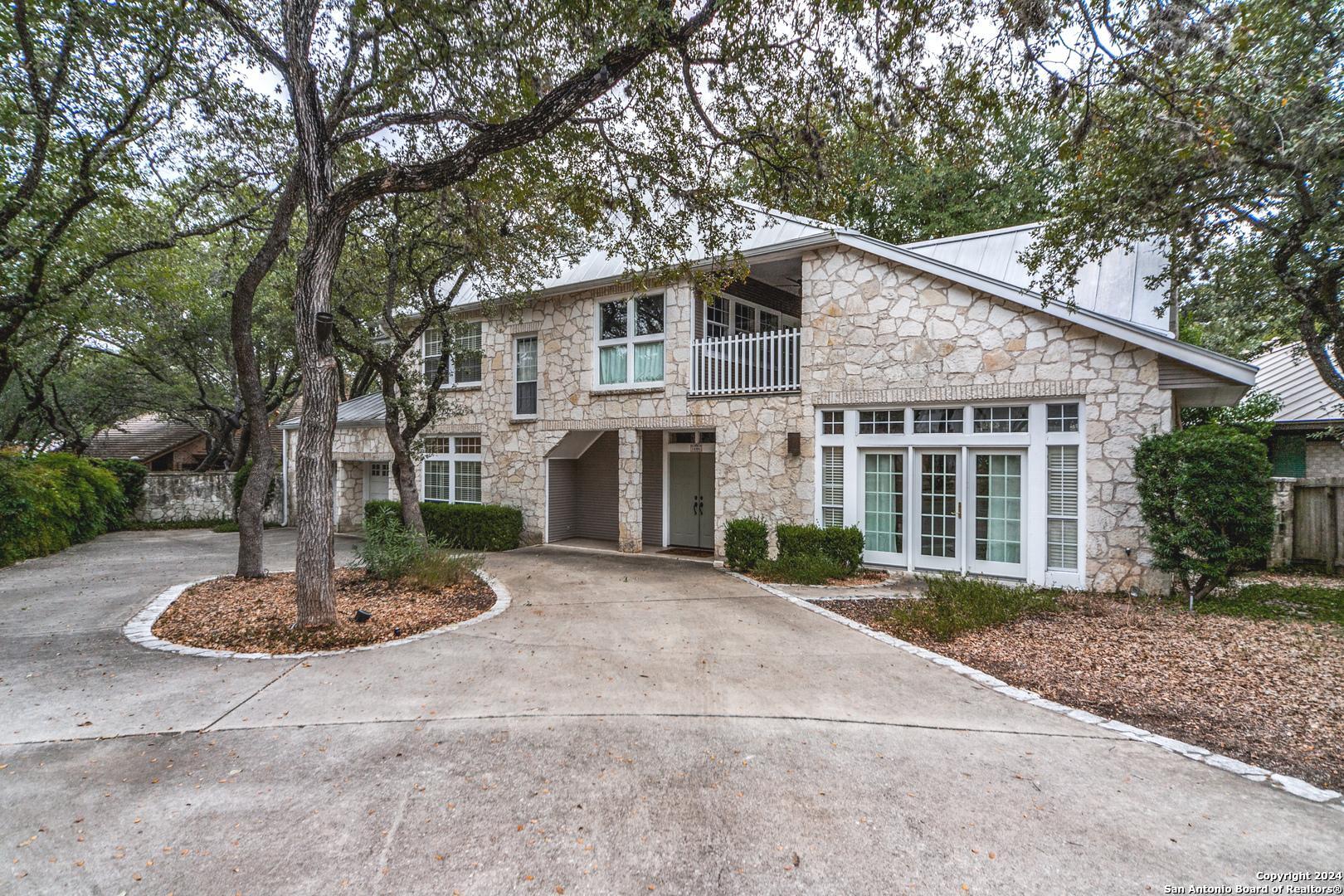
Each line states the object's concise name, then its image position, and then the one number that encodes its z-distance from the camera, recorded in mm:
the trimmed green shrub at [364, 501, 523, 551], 11992
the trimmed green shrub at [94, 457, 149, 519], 16078
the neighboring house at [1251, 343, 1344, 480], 11500
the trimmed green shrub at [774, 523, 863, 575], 8781
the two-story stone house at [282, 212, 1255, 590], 7551
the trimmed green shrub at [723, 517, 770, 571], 9438
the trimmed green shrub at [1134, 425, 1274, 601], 6555
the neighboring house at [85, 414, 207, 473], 23156
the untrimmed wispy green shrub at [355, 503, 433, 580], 7934
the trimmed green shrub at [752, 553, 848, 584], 8508
